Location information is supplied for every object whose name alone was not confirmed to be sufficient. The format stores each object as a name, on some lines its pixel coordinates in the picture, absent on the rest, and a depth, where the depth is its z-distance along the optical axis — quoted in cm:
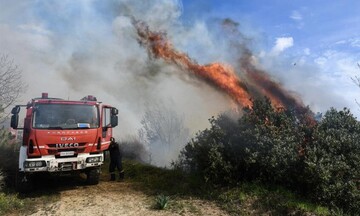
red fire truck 1070
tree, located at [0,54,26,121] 1962
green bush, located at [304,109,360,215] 967
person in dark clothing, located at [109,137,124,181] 1382
